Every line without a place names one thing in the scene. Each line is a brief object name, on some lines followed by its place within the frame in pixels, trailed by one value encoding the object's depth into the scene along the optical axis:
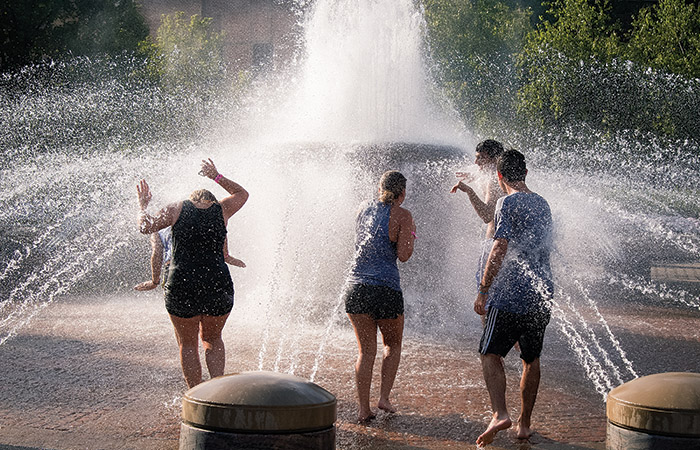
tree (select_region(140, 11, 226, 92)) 33.41
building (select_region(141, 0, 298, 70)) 54.00
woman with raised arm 5.80
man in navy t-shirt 5.40
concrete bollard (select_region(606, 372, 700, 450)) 3.78
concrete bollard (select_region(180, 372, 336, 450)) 3.37
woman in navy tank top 5.94
